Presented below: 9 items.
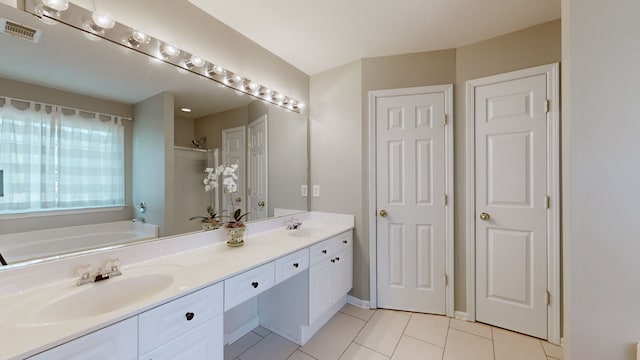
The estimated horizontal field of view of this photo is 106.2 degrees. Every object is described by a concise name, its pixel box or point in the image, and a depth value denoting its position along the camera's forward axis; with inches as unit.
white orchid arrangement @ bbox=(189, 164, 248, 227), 67.8
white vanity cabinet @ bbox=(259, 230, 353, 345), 71.4
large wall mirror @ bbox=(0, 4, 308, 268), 42.6
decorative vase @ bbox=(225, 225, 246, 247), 65.6
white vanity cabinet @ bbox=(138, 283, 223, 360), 35.8
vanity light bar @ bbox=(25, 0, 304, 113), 43.4
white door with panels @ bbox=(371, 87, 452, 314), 85.7
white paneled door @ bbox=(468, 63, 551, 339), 73.0
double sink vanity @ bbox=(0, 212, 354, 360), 30.6
